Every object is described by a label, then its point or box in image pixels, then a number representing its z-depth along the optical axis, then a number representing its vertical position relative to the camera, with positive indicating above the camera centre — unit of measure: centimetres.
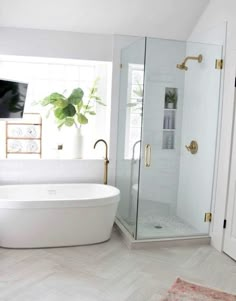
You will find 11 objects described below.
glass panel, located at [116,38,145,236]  370 -13
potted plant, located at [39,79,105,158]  427 +4
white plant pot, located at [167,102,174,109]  376 +15
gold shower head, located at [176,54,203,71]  373 +65
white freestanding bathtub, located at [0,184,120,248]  336 -107
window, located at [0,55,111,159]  454 +42
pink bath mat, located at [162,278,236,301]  266 -136
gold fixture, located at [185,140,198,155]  392 -31
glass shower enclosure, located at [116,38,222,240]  363 -18
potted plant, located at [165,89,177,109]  374 +22
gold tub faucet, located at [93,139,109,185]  437 -60
